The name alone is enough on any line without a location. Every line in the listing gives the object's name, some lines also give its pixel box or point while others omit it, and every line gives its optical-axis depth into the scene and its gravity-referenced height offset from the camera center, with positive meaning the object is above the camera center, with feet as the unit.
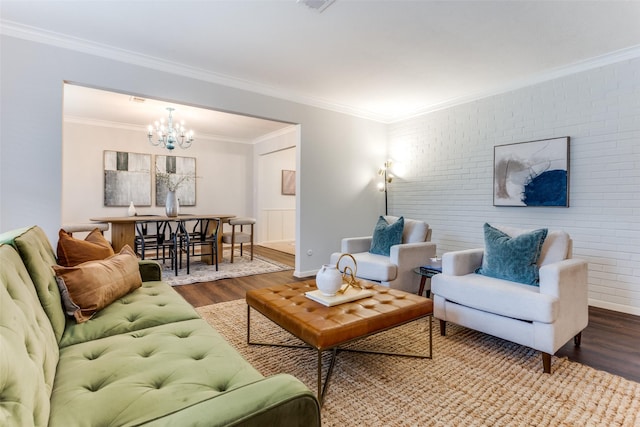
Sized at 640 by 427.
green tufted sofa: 2.52 -1.92
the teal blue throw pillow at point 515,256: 7.63 -1.19
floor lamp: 17.29 +1.81
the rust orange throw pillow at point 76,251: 6.12 -0.91
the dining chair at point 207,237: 15.52 -1.54
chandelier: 16.55 +4.20
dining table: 14.28 -0.97
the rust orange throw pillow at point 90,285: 5.17 -1.39
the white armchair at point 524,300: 6.46 -2.05
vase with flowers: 20.76 +1.85
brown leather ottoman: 5.38 -2.02
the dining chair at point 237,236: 17.59 -1.65
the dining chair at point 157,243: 14.51 -1.75
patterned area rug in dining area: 13.96 -3.13
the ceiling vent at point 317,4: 7.73 +5.03
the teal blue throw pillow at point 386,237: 11.64 -1.07
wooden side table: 9.37 -1.91
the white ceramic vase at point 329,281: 6.70 -1.56
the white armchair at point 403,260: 10.36 -1.80
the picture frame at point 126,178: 19.15 +1.73
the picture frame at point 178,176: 20.81 +2.02
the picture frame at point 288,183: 26.55 +2.09
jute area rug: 5.14 -3.36
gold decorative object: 7.18 -1.83
